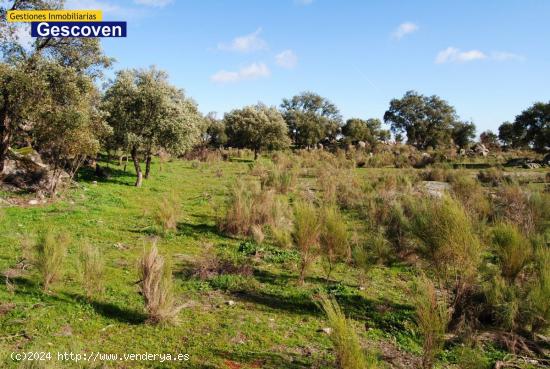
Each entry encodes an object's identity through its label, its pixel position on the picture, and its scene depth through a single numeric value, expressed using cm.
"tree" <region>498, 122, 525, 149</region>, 3428
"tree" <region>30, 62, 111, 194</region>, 1269
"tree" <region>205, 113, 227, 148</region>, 5325
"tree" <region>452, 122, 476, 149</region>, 5572
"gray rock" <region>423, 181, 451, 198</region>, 1675
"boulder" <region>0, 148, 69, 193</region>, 1339
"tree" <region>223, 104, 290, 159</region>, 3503
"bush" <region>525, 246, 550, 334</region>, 575
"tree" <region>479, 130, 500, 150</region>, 4538
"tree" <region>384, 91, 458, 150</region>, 5862
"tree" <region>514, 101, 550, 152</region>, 3162
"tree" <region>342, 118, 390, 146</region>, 5722
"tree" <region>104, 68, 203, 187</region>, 1691
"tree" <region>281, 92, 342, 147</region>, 5391
